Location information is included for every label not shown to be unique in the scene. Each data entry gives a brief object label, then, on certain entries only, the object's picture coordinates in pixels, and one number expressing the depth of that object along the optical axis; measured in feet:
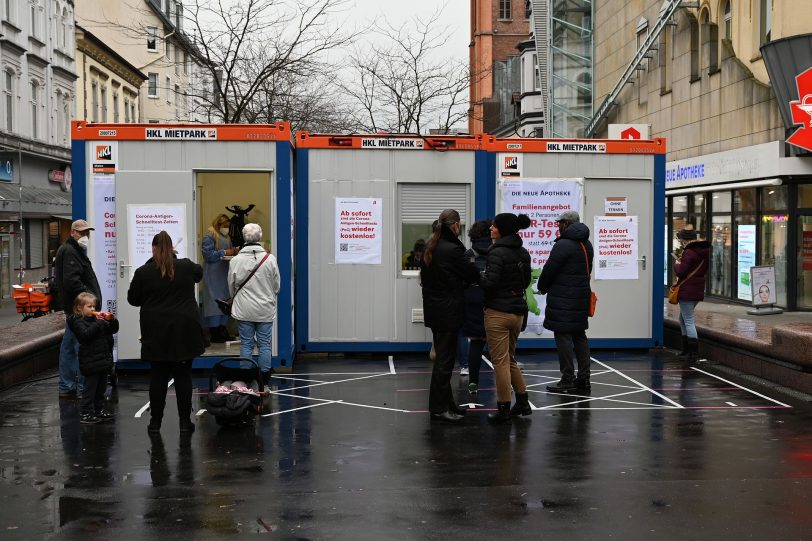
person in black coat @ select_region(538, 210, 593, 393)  33.83
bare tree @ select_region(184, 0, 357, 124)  78.54
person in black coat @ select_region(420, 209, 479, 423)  29.22
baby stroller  28.43
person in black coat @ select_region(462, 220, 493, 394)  34.55
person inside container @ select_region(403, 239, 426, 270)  43.78
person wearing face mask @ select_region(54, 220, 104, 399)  32.45
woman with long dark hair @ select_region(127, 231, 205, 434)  27.66
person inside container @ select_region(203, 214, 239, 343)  43.91
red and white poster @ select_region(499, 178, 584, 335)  44.34
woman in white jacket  33.86
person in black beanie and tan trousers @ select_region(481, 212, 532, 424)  29.14
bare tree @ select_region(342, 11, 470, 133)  99.56
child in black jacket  29.40
